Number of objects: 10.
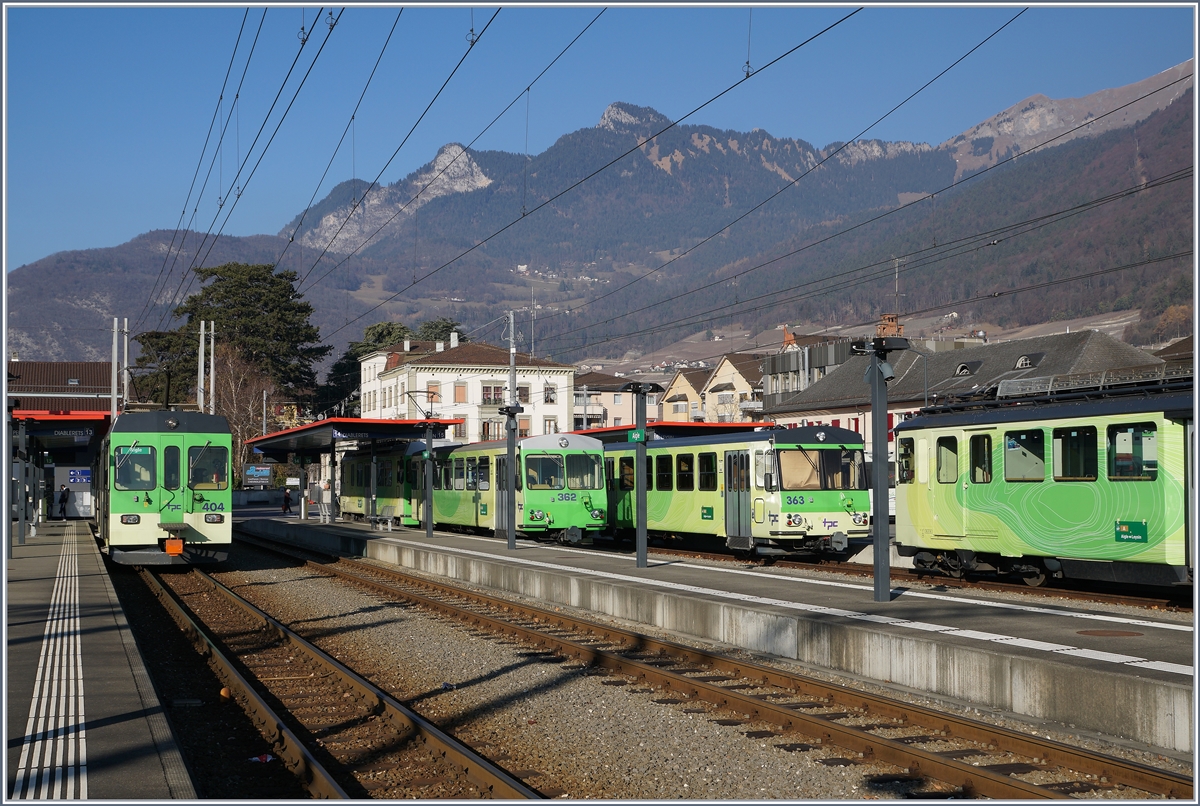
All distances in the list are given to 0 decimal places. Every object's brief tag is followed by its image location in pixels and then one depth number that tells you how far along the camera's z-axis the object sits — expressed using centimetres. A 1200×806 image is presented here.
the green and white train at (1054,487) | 1502
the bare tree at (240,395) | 8134
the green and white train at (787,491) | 2367
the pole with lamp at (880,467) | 1498
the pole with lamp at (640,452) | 2066
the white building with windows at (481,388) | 9325
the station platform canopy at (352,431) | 3612
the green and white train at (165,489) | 2330
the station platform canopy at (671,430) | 3325
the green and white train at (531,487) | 3005
